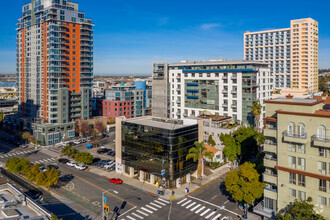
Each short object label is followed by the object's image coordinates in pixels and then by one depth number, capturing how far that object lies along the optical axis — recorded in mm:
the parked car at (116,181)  61469
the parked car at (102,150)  87931
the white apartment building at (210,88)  97562
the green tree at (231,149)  69750
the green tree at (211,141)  81688
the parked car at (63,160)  77656
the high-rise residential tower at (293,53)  164125
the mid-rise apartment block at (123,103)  127812
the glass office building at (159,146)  56969
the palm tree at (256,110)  83000
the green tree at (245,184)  45156
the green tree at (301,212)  36469
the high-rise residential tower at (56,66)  102062
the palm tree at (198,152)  58006
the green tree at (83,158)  71788
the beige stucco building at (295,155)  38094
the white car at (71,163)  74094
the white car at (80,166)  71688
